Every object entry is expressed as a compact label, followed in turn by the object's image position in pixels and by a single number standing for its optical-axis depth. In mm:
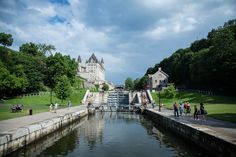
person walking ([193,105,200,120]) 16757
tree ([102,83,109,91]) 102502
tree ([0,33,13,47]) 45776
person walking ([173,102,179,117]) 19143
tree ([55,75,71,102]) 36252
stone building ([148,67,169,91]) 68672
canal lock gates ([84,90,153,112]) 39769
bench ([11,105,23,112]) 21569
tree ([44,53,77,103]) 49312
